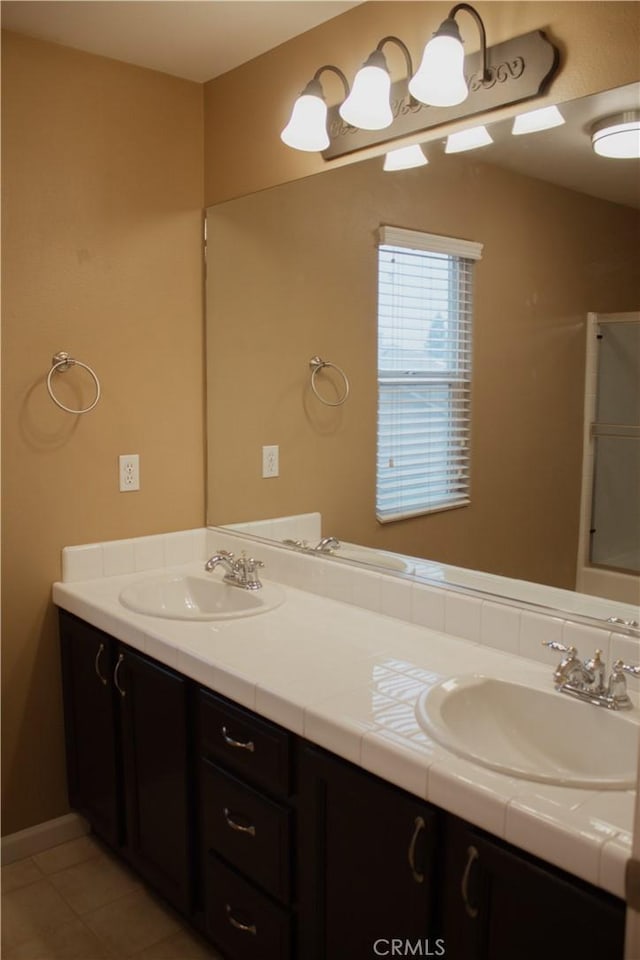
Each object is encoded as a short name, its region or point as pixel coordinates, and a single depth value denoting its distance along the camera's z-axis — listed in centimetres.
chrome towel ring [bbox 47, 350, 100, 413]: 242
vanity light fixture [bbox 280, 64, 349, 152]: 217
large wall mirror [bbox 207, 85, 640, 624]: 171
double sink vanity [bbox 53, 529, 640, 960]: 124
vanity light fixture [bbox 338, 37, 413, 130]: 198
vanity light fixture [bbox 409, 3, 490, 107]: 178
